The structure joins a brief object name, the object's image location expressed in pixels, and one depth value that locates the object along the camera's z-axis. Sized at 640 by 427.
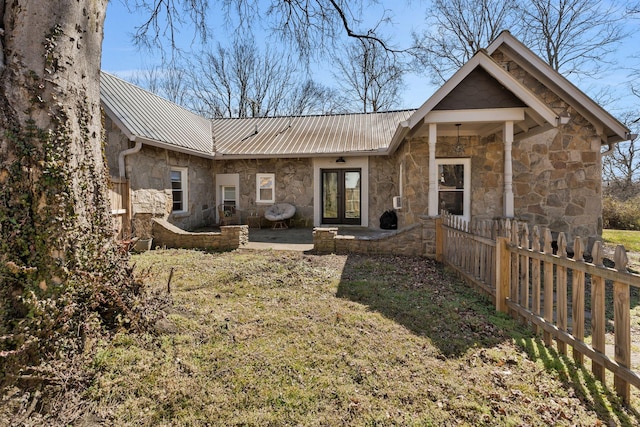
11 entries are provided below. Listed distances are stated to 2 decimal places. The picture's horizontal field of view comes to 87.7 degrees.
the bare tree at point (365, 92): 20.91
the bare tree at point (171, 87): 23.54
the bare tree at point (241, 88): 23.66
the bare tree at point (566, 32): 15.80
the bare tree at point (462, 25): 18.31
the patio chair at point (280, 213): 11.65
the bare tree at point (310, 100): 25.50
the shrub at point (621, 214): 13.49
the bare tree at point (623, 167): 19.84
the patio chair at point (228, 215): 12.05
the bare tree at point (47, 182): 2.46
